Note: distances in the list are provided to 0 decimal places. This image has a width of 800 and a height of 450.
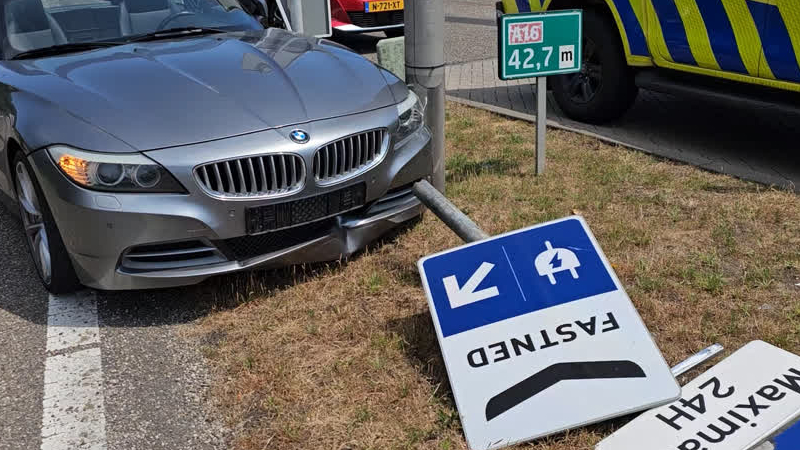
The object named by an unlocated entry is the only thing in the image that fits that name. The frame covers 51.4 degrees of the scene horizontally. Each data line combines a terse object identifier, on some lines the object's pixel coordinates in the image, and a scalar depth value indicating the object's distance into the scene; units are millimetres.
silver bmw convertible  3291
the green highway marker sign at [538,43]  4684
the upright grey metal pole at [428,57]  4320
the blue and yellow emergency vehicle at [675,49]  4656
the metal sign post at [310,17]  5828
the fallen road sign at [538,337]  2580
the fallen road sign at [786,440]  2430
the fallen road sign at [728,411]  2457
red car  10031
